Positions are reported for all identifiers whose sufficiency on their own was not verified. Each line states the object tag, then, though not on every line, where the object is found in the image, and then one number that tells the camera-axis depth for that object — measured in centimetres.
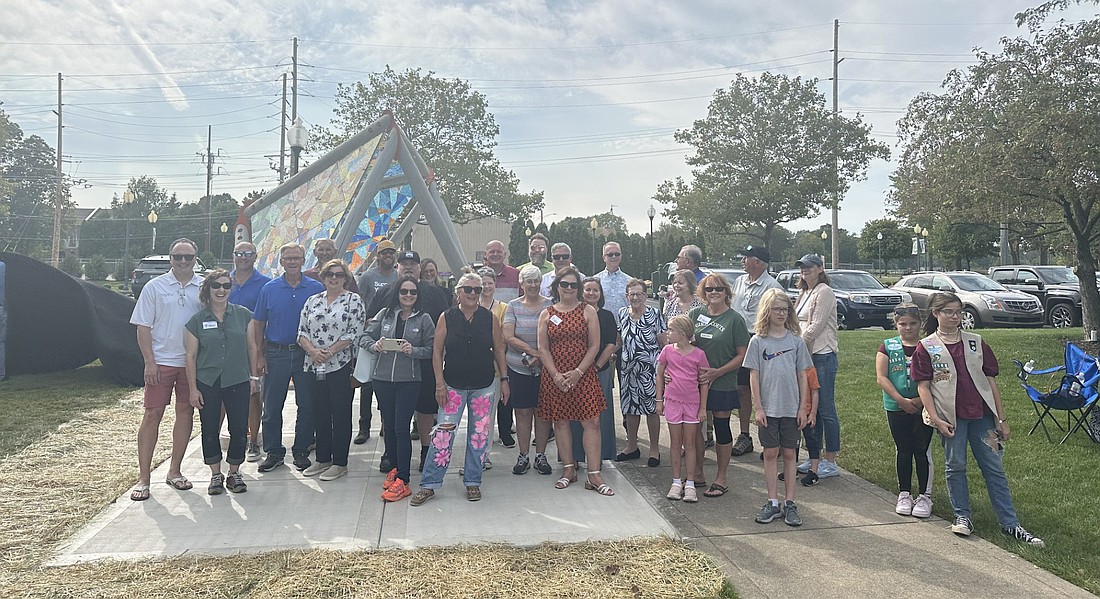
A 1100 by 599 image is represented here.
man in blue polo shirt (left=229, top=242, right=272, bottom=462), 580
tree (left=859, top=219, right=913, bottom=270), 5112
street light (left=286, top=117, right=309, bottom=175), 1319
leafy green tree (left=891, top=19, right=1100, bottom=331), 971
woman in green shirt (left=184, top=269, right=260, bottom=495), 475
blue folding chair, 596
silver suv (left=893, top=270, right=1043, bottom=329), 1572
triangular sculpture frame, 863
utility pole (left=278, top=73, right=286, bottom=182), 3703
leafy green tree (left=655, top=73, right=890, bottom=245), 2645
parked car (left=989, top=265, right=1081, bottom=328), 1603
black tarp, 973
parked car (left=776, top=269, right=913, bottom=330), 1628
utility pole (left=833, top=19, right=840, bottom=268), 2647
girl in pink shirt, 482
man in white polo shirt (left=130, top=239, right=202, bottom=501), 471
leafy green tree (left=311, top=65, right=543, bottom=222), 2877
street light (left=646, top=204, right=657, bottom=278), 2986
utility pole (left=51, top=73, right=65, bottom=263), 3576
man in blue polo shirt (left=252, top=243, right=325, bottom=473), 527
